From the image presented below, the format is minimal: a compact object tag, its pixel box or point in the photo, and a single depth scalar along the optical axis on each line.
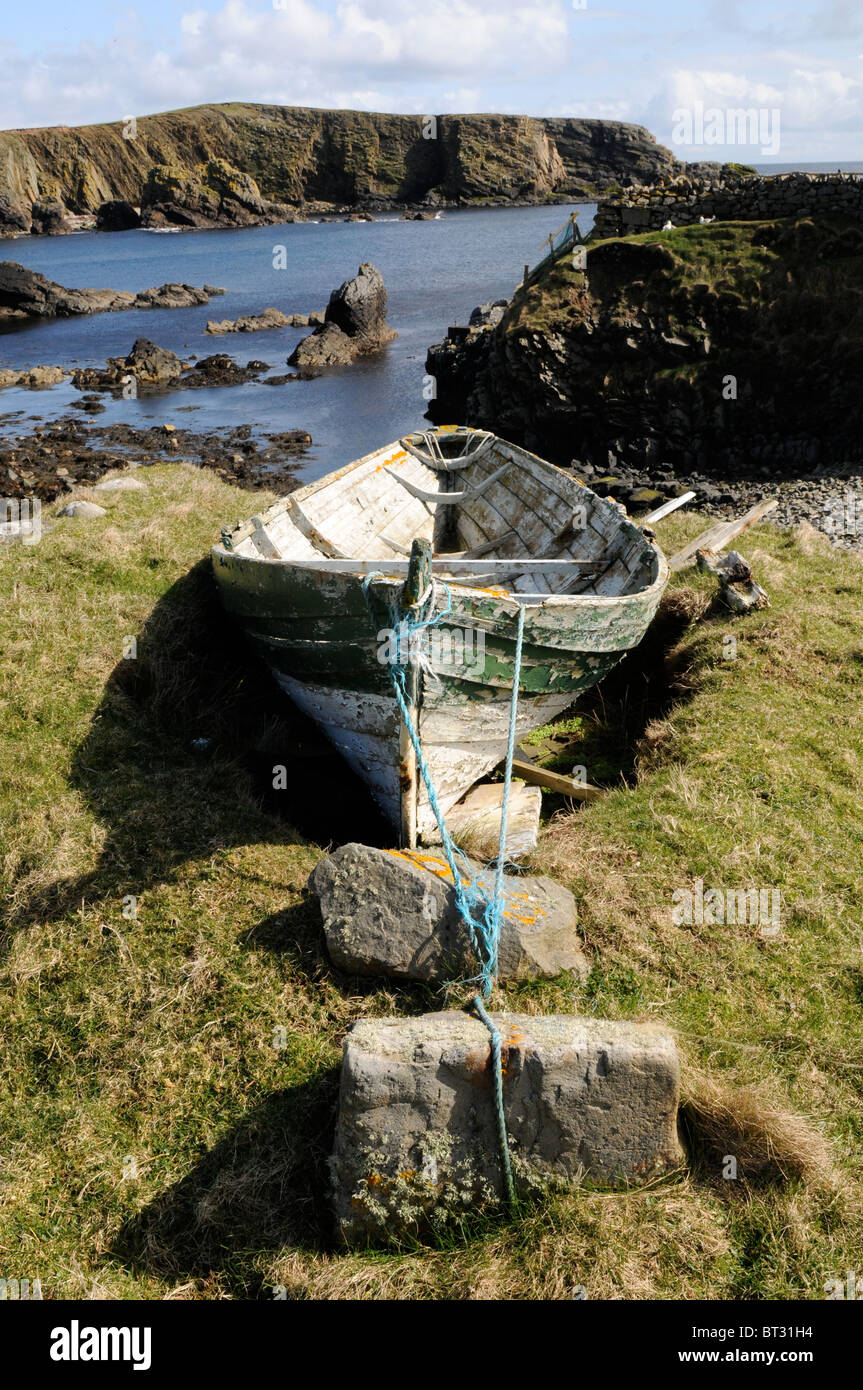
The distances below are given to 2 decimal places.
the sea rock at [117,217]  100.38
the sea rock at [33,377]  33.88
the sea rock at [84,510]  10.74
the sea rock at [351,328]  36.53
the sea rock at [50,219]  99.25
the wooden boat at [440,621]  6.32
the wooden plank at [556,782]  7.54
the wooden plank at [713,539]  10.55
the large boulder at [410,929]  5.07
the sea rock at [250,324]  43.47
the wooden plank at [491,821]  6.32
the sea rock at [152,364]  33.84
